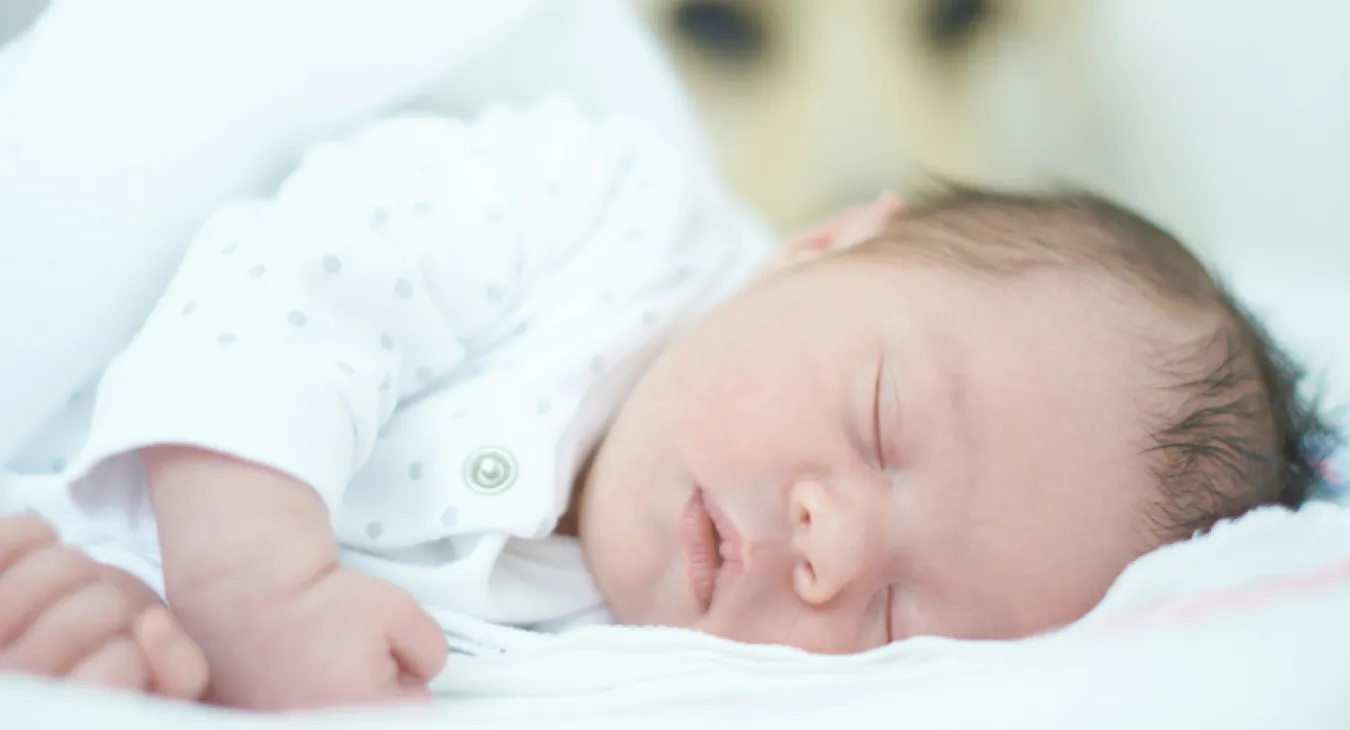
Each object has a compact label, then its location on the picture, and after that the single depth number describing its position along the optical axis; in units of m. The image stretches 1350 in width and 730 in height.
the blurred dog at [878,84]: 0.48
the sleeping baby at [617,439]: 0.31
